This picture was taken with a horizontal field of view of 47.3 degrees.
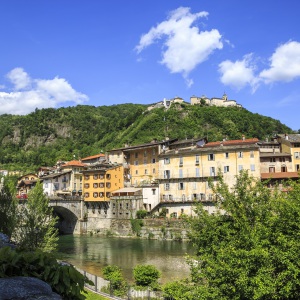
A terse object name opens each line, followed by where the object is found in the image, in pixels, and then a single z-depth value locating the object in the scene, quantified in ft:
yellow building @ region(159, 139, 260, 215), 228.02
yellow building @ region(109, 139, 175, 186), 274.98
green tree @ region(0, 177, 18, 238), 92.08
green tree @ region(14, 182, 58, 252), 106.63
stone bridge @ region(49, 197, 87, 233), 272.10
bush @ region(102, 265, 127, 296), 81.01
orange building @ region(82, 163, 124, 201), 272.92
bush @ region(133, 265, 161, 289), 93.09
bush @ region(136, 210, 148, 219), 242.74
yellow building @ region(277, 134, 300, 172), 260.38
